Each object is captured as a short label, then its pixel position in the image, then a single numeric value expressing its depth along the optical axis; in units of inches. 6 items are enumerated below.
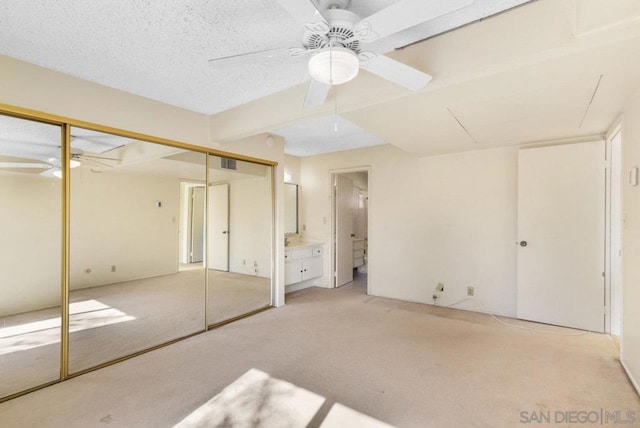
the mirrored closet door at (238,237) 137.7
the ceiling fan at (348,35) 45.3
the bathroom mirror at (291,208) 205.8
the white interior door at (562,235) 122.6
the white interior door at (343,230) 204.8
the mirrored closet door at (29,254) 83.7
